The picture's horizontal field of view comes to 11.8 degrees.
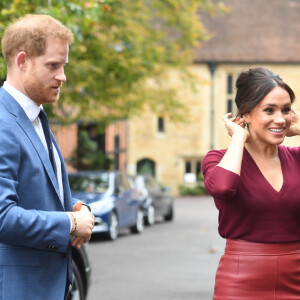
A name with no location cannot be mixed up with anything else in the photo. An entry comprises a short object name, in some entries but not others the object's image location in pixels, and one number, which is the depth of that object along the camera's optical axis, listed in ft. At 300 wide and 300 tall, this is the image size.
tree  112.39
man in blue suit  18.00
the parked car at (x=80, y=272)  36.82
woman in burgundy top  21.29
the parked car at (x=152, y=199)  137.26
